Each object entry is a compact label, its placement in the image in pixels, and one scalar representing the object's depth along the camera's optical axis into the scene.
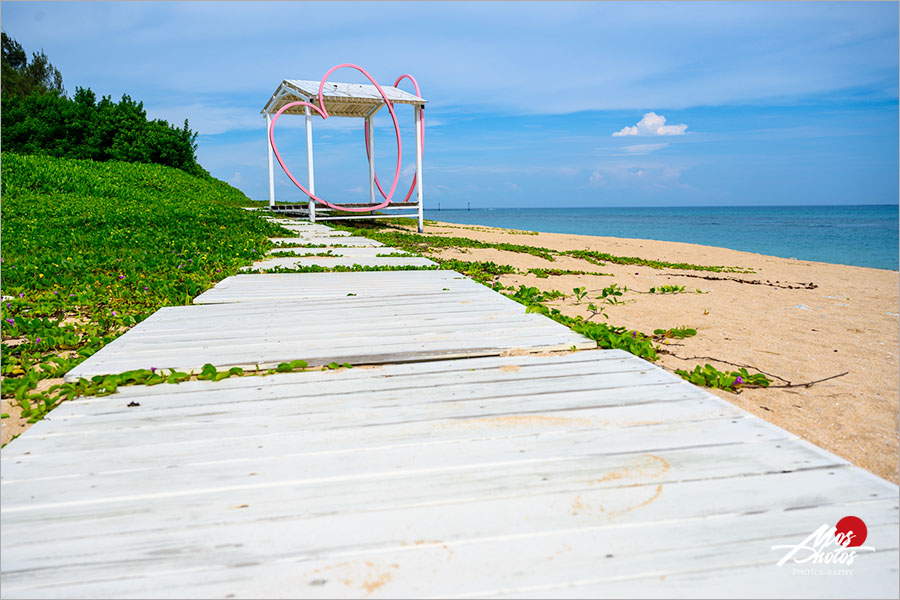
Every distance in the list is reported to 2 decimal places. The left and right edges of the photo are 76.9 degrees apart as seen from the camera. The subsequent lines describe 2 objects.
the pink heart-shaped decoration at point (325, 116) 11.84
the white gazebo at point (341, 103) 13.90
